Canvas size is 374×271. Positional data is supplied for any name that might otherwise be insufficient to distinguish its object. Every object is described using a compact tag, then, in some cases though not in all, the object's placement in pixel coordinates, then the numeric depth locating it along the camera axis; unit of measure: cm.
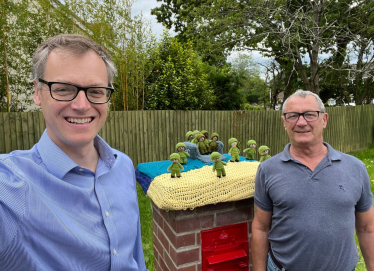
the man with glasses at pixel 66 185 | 76
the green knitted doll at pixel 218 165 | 162
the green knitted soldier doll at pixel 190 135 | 274
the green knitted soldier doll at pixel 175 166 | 164
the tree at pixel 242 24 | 727
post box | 164
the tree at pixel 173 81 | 716
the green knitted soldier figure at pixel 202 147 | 242
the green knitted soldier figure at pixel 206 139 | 248
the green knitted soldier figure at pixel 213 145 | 244
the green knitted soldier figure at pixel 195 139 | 249
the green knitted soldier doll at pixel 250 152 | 236
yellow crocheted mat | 145
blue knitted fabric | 190
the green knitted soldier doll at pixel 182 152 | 210
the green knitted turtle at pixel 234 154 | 210
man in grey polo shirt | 150
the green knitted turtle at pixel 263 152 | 208
